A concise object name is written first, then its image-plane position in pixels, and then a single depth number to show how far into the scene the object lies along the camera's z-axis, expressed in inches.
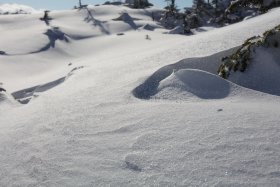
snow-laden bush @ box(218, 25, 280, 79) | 190.7
